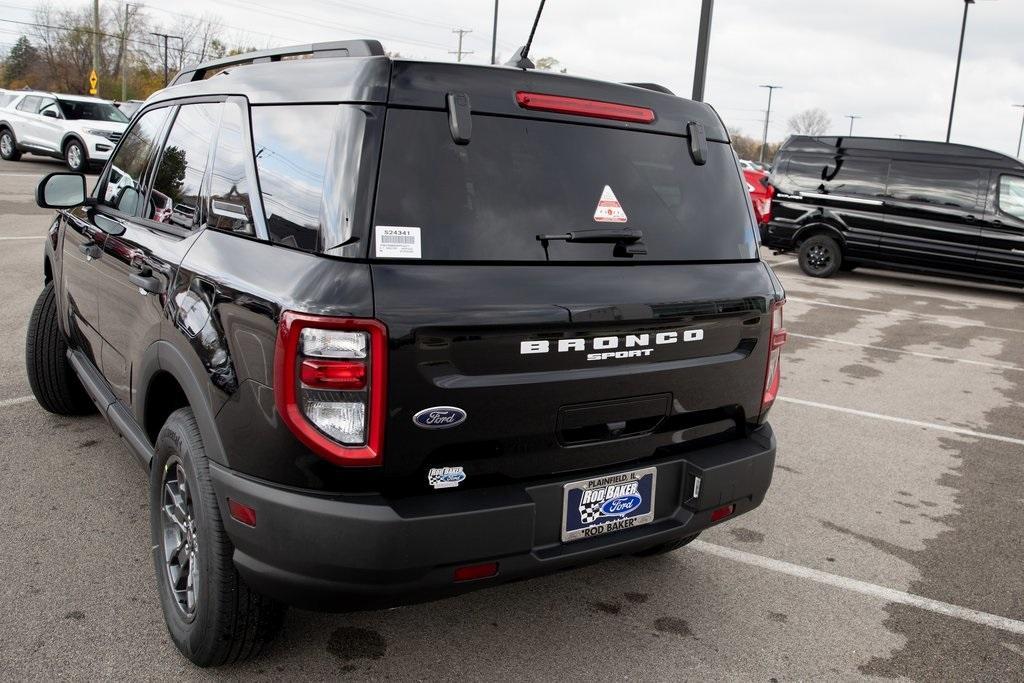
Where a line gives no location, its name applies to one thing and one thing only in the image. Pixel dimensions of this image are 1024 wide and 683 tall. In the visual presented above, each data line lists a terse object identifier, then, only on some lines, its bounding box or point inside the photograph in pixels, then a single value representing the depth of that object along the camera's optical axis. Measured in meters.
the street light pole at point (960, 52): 31.80
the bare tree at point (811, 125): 106.16
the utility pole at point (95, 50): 39.59
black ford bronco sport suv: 2.24
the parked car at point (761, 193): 14.88
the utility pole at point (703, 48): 10.83
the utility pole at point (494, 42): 35.01
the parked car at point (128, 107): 24.70
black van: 12.73
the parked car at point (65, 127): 19.69
